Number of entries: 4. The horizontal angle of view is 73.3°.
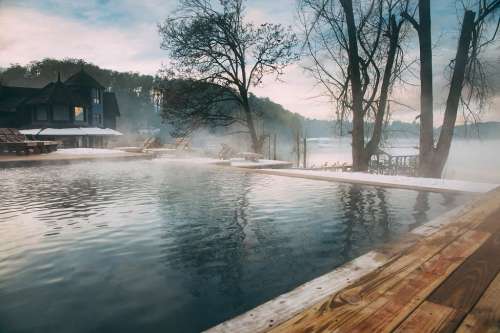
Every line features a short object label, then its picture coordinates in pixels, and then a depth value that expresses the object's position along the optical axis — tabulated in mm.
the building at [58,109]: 35219
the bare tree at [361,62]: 14695
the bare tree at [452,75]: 12320
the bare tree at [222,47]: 20406
